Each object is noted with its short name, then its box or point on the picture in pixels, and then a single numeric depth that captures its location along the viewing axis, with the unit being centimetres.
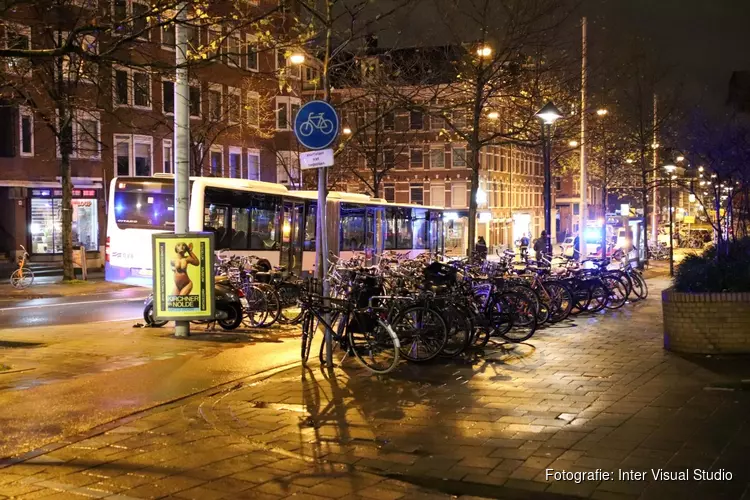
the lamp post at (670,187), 2818
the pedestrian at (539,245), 3215
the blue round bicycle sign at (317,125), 961
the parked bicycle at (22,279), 2531
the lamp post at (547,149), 1775
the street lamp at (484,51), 1881
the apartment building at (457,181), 5419
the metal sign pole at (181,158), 1190
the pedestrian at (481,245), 3102
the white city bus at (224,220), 2100
